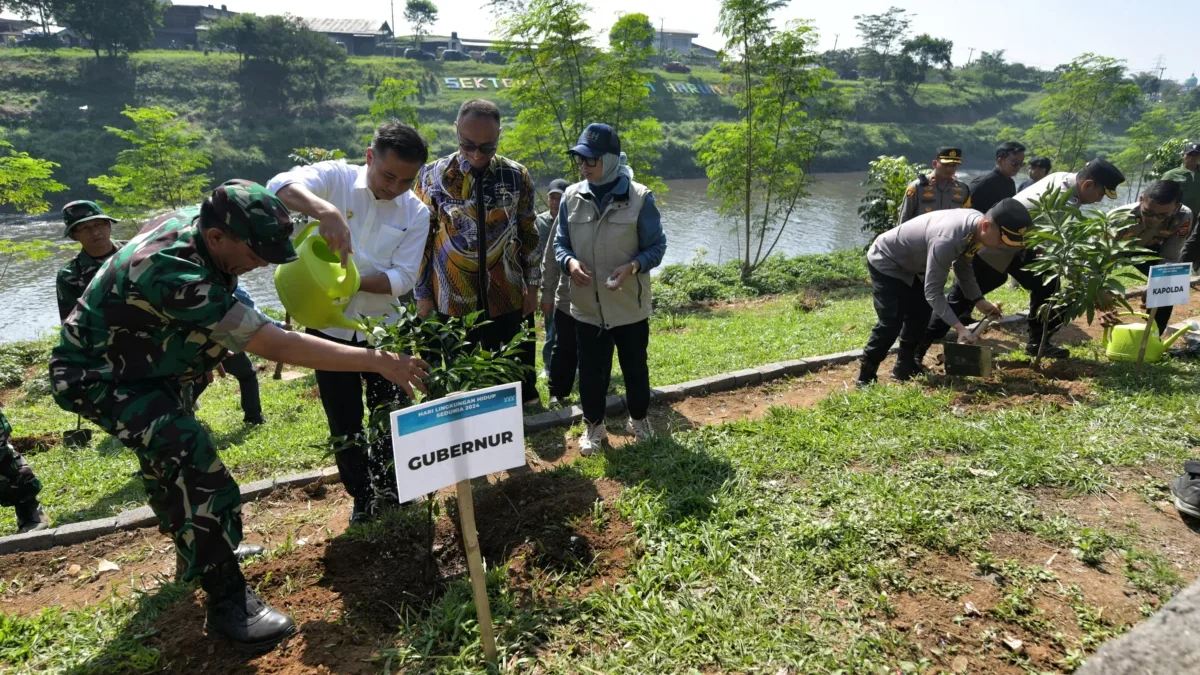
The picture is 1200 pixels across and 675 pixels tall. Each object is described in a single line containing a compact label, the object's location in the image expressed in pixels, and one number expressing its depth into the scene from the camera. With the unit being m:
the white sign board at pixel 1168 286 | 4.40
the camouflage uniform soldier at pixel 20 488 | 3.44
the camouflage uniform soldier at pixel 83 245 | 4.32
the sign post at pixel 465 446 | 1.93
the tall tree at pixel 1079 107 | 18.41
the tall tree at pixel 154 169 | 12.53
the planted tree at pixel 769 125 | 13.51
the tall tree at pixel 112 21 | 34.88
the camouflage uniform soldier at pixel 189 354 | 2.13
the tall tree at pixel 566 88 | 12.48
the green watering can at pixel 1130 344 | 4.95
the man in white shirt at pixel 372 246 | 2.79
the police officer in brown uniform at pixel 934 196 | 6.68
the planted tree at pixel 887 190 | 11.58
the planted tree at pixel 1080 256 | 4.52
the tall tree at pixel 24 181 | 9.53
